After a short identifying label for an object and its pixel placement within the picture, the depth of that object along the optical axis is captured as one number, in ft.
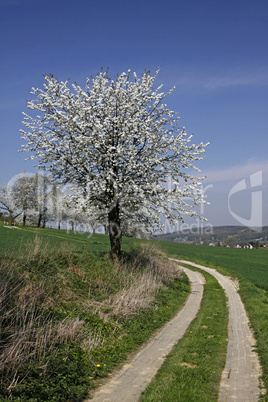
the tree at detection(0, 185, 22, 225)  255.50
